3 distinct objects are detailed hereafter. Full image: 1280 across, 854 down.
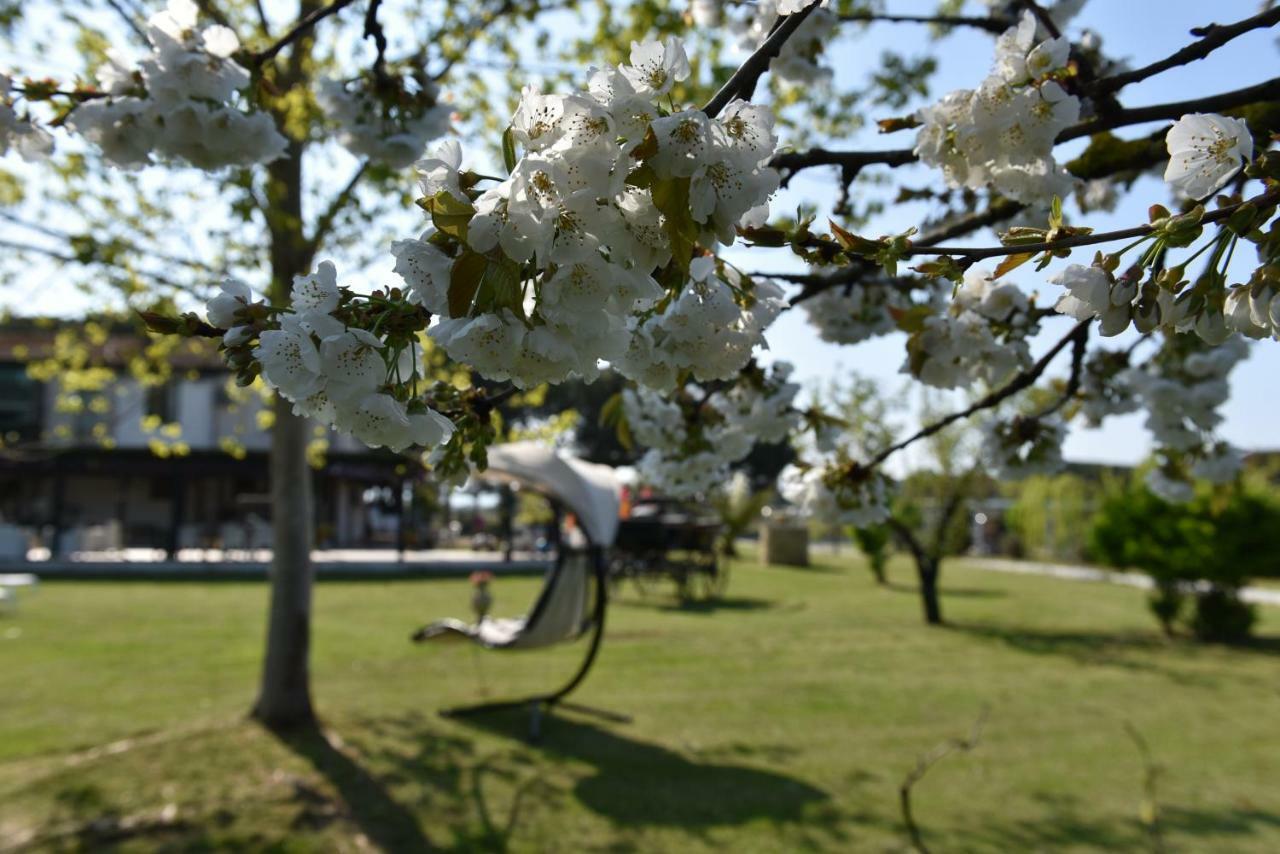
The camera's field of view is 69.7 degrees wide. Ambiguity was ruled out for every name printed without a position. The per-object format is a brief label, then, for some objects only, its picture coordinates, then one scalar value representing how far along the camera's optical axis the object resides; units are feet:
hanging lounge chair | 20.74
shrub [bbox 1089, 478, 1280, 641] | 34.12
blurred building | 69.31
